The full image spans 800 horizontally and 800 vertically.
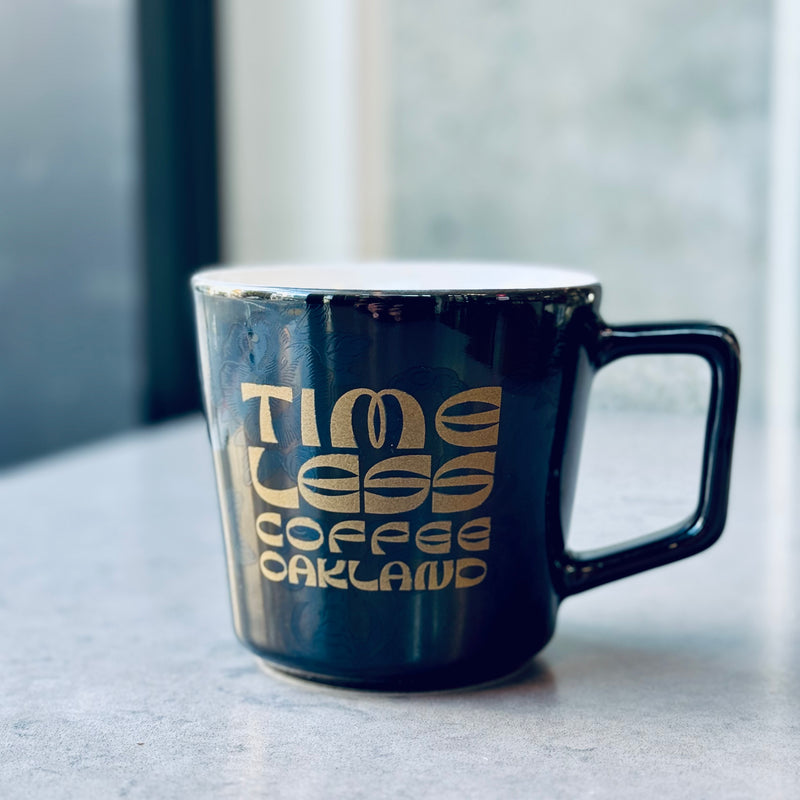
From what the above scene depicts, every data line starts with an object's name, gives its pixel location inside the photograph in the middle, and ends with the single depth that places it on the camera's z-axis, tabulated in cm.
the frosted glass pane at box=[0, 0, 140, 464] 106
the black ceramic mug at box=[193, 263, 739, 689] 35
